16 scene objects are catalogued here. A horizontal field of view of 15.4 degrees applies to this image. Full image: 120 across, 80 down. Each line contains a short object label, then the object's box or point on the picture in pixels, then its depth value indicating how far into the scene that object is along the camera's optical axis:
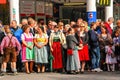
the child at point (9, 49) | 15.85
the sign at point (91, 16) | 21.36
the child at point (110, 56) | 16.94
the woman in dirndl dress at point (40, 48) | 16.36
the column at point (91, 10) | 21.70
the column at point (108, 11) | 25.20
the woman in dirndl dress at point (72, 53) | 16.03
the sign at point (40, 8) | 28.06
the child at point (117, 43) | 16.88
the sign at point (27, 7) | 26.72
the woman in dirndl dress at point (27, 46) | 16.22
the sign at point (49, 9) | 29.27
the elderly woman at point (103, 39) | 17.04
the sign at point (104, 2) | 21.05
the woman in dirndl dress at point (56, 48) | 16.47
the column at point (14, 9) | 21.34
